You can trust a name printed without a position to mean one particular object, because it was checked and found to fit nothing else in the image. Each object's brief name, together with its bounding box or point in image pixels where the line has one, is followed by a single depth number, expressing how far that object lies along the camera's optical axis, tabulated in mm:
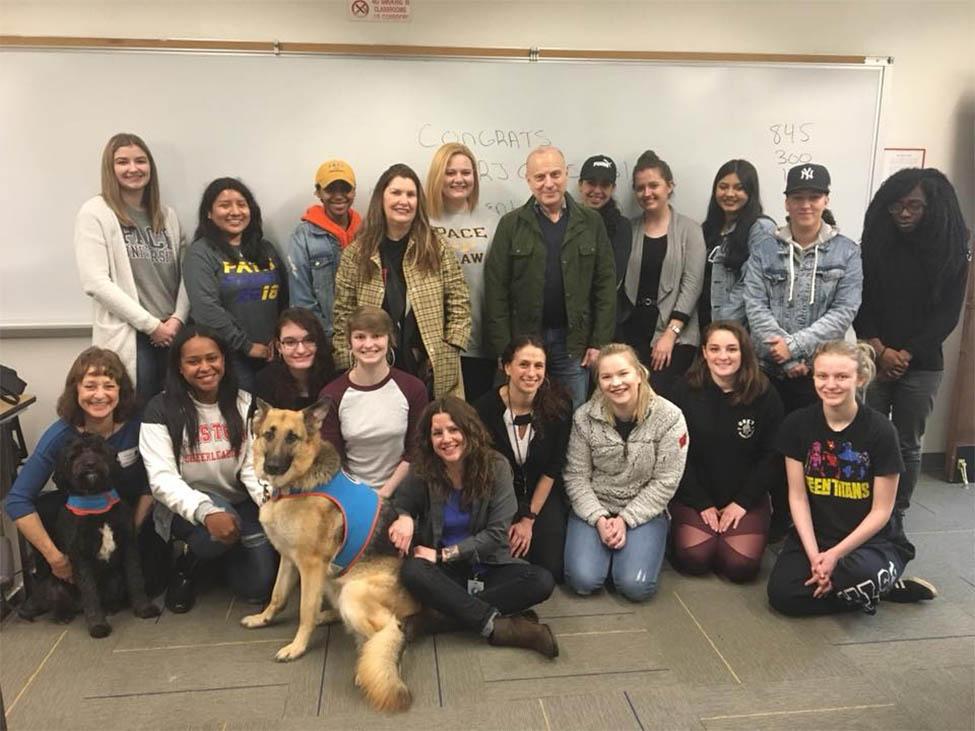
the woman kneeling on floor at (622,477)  2672
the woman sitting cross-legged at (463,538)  2289
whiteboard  3137
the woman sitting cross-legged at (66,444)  2443
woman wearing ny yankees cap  2932
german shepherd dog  2244
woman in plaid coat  2811
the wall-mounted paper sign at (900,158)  3748
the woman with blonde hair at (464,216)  2994
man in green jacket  2934
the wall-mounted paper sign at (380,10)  3209
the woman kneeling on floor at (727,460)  2820
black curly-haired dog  2381
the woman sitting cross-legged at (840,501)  2484
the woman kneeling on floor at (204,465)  2512
